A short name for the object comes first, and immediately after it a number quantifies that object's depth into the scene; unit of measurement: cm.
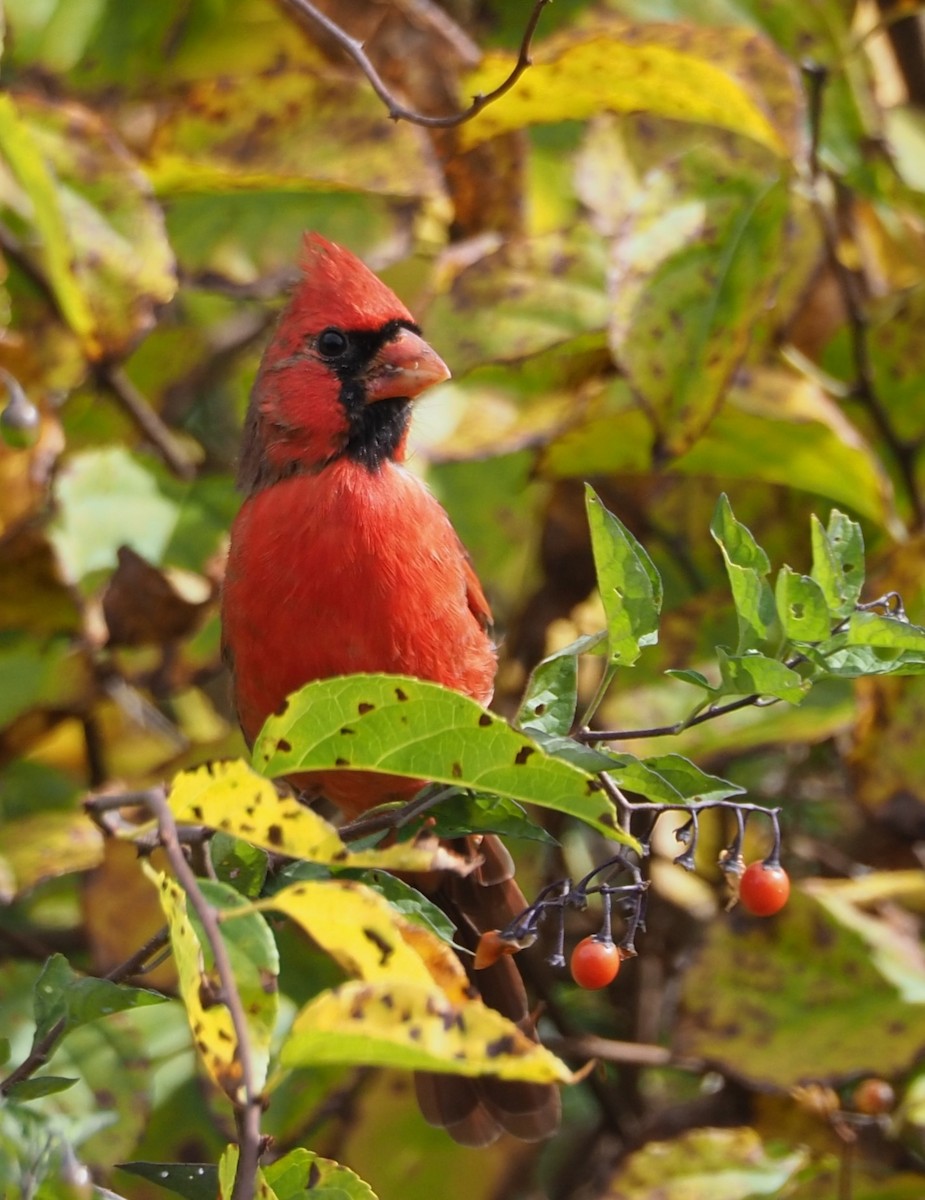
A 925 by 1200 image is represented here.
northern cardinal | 440
